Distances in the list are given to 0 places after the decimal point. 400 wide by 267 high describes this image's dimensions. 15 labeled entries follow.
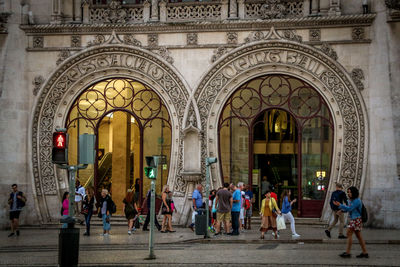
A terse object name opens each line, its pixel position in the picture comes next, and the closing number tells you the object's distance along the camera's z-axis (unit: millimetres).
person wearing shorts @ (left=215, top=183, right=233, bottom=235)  23906
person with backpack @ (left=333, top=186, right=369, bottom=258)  17688
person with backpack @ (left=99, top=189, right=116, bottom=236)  24239
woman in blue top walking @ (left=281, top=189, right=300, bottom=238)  22719
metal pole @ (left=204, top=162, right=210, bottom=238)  23125
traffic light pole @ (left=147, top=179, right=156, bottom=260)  17984
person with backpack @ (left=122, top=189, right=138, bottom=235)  24688
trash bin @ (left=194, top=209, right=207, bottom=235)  23125
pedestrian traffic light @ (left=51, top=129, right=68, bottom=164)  16469
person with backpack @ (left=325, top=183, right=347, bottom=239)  22391
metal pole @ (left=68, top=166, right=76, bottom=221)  16500
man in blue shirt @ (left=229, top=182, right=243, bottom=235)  24188
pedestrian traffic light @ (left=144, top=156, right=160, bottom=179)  18703
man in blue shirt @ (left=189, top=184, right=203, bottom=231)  25322
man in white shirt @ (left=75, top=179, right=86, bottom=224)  26688
